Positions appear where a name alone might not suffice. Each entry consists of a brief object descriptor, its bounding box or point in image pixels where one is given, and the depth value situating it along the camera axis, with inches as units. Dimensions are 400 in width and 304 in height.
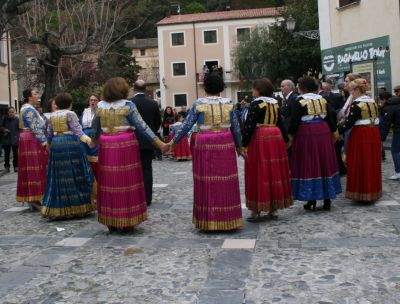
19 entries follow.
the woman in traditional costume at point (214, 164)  261.0
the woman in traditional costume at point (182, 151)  688.4
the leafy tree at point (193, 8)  2955.5
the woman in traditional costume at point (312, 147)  303.0
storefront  745.6
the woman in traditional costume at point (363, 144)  319.0
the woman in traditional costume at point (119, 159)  263.3
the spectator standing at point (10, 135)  612.7
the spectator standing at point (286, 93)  366.6
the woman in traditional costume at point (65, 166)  309.1
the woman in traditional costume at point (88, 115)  379.9
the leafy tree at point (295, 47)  1211.2
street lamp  891.2
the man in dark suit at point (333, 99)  428.1
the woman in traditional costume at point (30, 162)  345.7
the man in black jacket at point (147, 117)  344.8
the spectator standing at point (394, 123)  415.2
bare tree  762.8
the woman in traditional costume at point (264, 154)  284.4
